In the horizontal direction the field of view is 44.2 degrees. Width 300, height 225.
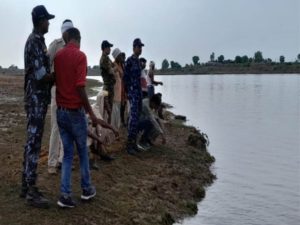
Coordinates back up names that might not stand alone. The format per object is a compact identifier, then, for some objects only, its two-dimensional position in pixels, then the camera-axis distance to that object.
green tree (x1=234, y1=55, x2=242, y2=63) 112.69
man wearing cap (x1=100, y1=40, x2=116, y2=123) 7.95
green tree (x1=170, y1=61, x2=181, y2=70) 125.69
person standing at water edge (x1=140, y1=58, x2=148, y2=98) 8.63
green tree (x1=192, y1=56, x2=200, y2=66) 118.97
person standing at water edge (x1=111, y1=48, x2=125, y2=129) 8.40
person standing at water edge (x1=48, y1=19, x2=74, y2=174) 5.78
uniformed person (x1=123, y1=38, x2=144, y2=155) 7.94
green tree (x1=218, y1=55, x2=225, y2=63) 115.77
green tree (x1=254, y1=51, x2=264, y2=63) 113.90
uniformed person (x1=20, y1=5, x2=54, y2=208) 4.81
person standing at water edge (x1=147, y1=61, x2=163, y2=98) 10.98
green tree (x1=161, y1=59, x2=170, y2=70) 126.42
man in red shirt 4.84
